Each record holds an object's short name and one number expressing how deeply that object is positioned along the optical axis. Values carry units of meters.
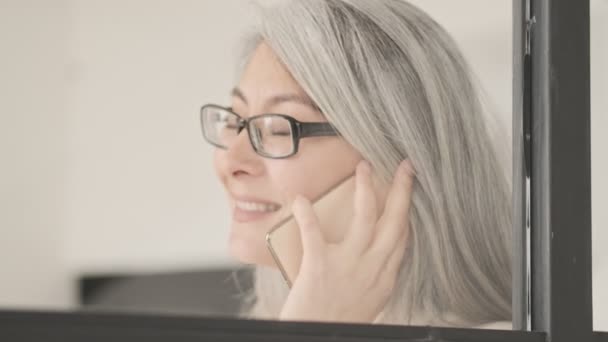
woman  1.44
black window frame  1.47
